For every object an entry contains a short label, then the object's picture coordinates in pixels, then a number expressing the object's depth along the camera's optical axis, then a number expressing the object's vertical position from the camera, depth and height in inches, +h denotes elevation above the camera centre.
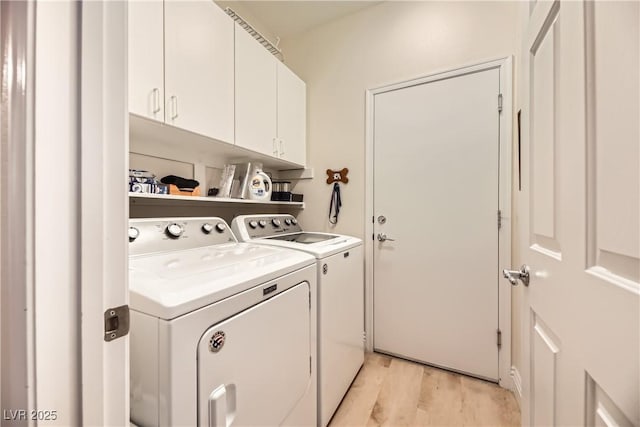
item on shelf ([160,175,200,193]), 61.7 +7.3
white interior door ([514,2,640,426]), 15.8 +0.0
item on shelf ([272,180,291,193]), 94.8 +9.8
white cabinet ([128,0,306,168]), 44.5 +29.3
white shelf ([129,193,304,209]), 51.2 +3.1
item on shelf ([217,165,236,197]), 72.7 +8.9
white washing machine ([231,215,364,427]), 52.4 -19.9
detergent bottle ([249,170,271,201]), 75.5 +7.7
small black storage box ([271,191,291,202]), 89.0 +5.8
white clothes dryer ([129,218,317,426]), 26.1 -14.5
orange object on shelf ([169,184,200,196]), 58.4 +4.9
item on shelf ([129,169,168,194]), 50.3 +5.8
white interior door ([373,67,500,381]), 71.1 -2.3
